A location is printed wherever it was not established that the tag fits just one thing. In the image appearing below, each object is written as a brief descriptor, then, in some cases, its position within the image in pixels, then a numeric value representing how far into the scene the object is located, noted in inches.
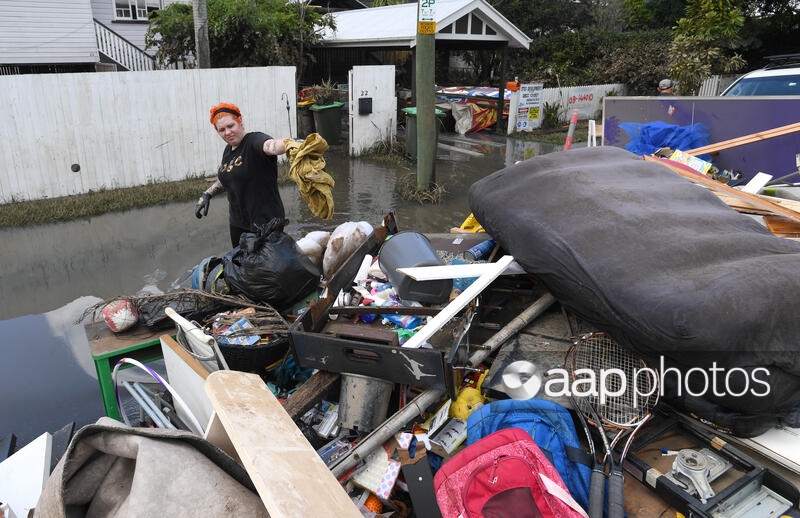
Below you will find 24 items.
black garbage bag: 117.5
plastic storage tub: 112.5
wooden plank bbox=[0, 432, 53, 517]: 83.0
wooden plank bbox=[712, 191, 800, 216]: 135.6
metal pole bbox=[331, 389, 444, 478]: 84.6
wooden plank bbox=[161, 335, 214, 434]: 91.7
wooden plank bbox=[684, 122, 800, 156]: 195.5
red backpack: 70.9
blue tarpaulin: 223.5
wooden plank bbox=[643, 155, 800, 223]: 135.9
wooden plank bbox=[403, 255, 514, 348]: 95.5
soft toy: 96.0
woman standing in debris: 141.2
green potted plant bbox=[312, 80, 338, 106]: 430.3
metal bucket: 93.8
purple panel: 199.8
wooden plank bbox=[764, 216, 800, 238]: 132.5
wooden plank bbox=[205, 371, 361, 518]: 48.5
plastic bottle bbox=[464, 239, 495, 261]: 133.1
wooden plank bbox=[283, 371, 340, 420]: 93.5
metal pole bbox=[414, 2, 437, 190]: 276.1
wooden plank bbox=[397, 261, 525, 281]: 109.8
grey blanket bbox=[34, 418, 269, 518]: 51.4
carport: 461.4
